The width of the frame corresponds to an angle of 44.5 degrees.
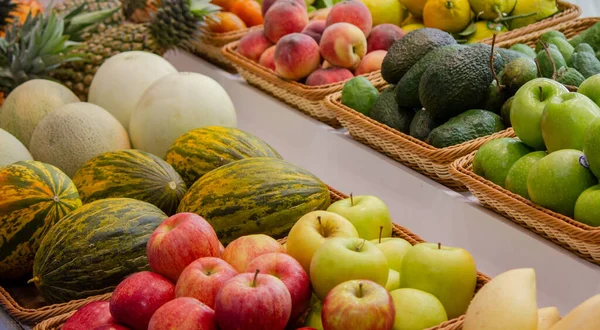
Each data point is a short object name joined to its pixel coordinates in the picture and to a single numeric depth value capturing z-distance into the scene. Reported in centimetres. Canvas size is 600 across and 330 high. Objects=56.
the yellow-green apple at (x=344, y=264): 124
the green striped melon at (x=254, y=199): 174
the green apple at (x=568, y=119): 176
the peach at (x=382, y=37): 283
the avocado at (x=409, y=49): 235
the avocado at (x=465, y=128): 209
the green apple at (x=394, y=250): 147
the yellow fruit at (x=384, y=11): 305
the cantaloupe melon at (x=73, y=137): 219
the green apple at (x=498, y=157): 189
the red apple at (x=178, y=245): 132
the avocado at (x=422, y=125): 220
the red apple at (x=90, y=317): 133
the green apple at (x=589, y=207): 162
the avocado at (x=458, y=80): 212
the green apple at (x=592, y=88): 189
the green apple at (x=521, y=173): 181
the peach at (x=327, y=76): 266
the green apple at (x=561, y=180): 169
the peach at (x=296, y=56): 269
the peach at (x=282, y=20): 296
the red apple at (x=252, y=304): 112
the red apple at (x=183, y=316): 115
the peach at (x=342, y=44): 268
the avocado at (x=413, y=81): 225
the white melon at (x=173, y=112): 226
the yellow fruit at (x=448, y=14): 280
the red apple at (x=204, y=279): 123
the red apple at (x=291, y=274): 125
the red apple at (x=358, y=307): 112
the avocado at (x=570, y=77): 212
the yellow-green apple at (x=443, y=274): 132
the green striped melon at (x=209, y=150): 200
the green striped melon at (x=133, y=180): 189
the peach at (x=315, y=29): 288
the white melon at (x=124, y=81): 251
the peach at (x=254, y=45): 301
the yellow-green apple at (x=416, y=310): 124
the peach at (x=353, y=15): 282
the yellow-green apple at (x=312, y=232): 137
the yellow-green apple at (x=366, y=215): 156
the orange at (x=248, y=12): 340
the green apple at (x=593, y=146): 163
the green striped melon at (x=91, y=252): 162
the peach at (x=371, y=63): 270
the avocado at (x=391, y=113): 230
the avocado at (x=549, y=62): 222
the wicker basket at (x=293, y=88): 259
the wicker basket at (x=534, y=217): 162
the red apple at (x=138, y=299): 126
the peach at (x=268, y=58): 290
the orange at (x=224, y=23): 331
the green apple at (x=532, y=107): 186
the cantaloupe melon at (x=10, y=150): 214
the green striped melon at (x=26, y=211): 178
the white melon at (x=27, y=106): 244
